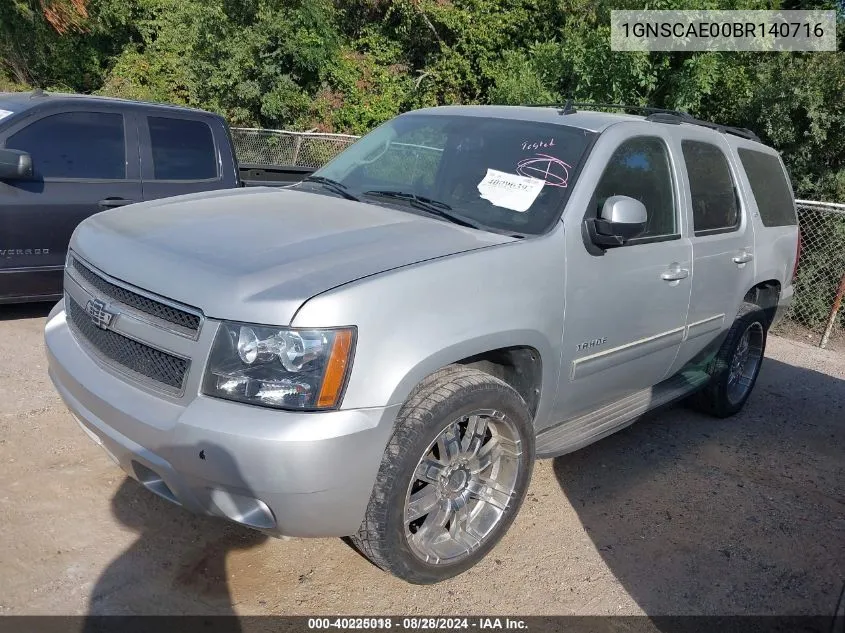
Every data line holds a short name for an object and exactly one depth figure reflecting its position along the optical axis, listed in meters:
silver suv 2.49
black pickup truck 5.35
